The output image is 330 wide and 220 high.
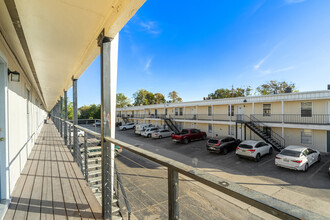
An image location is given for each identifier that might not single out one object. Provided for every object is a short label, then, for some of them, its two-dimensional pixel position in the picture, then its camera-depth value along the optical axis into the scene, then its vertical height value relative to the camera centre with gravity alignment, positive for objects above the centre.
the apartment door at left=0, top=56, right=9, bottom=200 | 2.81 -0.52
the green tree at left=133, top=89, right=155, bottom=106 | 53.53 +4.12
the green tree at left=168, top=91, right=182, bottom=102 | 55.47 +4.59
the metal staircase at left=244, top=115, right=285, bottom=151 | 14.14 -2.56
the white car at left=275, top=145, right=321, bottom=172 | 9.11 -3.06
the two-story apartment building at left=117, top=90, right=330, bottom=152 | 12.89 -0.89
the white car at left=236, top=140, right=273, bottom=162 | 11.03 -3.03
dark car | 12.85 -3.11
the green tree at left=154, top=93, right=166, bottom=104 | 53.56 +4.12
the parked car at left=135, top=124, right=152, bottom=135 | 23.65 -3.02
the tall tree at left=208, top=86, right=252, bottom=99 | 39.39 +4.23
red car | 17.27 -3.15
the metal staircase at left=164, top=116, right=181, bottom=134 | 24.70 -2.51
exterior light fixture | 3.33 +0.75
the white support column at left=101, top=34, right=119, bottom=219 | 2.41 -0.01
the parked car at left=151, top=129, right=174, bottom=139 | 20.92 -3.43
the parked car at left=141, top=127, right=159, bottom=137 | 22.28 -3.35
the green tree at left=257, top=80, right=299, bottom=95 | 34.22 +5.09
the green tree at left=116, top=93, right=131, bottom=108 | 55.85 +3.31
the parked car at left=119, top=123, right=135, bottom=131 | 31.10 -3.61
